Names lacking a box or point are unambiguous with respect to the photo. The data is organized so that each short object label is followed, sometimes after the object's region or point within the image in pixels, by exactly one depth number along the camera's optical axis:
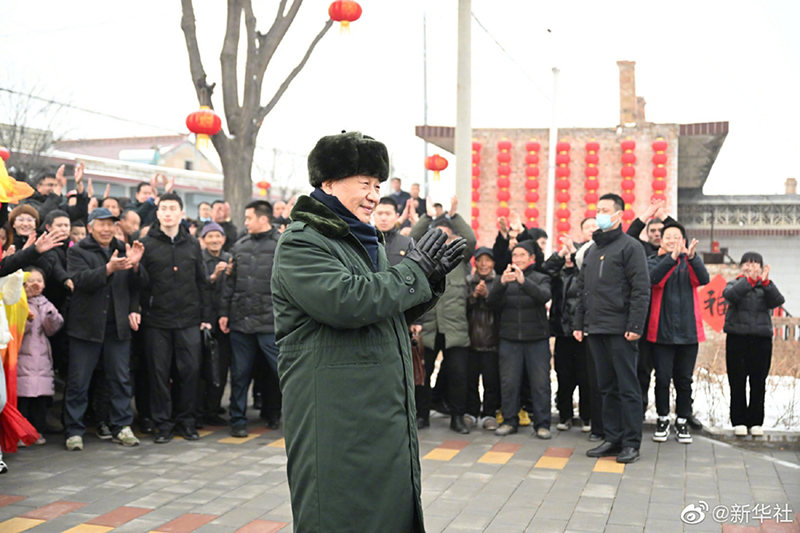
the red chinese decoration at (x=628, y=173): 17.28
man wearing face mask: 6.80
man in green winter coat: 2.75
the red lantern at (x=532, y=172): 17.47
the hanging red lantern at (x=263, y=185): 21.73
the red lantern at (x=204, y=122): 9.78
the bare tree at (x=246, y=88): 11.27
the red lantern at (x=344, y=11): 8.67
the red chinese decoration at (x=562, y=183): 17.39
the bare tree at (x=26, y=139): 23.05
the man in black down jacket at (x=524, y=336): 7.80
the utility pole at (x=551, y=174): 16.66
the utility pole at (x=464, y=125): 9.65
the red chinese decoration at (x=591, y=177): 17.25
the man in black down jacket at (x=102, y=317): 7.12
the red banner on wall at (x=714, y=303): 14.72
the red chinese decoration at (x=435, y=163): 14.25
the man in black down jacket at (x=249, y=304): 7.78
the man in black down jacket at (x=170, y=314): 7.58
